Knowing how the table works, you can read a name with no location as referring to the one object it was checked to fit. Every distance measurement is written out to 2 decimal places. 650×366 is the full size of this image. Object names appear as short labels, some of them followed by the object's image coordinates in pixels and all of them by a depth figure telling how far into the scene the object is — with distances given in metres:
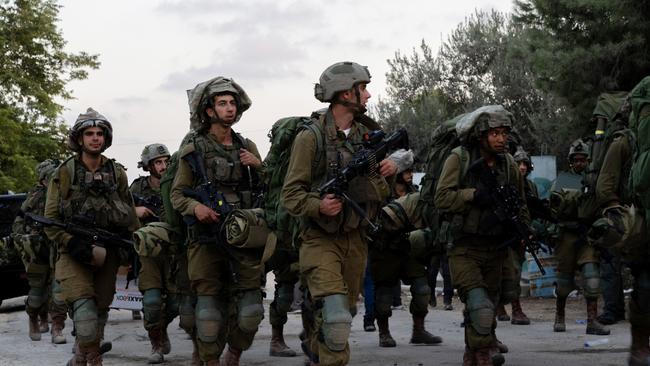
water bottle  9.59
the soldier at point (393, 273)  9.77
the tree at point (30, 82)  31.30
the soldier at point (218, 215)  7.30
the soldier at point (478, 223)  7.52
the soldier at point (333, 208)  6.23
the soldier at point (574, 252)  10.66
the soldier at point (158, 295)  9.29
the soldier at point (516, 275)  8.59
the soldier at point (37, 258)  11.46
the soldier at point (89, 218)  7.86
